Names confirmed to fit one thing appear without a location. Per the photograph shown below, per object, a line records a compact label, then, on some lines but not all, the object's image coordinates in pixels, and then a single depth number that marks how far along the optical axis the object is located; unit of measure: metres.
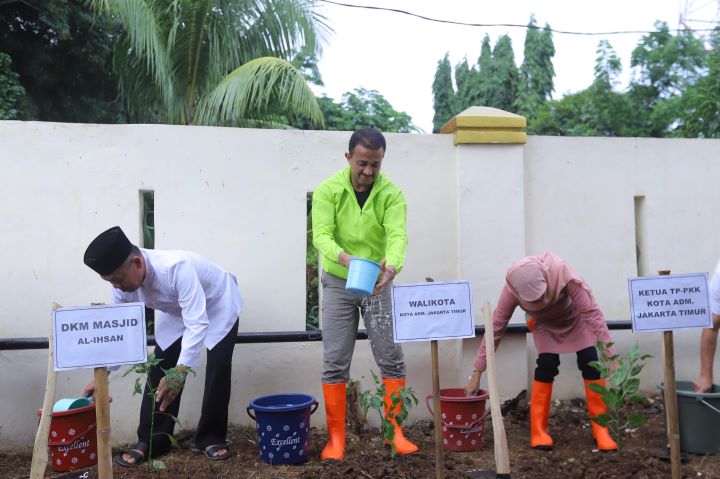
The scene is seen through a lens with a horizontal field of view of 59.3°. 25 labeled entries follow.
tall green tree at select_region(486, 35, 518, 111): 22.38
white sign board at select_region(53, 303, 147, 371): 2.55
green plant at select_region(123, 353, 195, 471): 3.07
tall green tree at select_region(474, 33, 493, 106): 22.58
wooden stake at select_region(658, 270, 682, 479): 2.88
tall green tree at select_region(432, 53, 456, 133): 24.75
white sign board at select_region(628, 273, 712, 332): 2.99
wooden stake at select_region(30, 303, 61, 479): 2.55
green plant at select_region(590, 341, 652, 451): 3.30
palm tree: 7.62
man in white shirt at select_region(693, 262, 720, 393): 3.55
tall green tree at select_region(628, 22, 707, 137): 20.03
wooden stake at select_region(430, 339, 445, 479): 2.85
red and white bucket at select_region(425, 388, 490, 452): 3.74
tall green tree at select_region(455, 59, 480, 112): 23.25
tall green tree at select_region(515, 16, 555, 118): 23.98
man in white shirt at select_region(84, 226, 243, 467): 3.22
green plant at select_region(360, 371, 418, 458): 3.35
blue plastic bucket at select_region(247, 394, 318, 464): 3.46
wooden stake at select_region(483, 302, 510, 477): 2.94
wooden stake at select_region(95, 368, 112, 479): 2.51
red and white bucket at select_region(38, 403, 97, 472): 3.50
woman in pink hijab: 3.71
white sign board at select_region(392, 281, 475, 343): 2.89
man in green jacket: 3.59
